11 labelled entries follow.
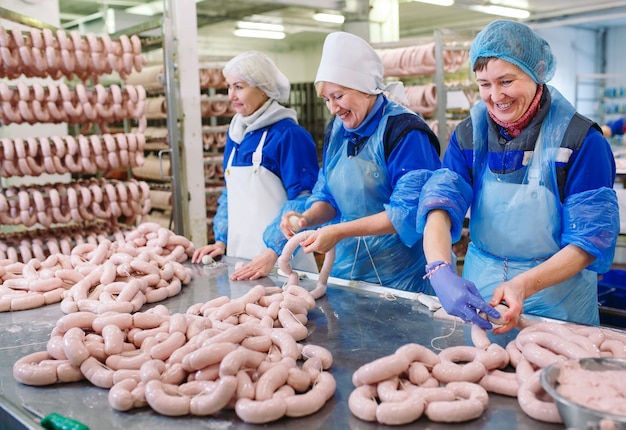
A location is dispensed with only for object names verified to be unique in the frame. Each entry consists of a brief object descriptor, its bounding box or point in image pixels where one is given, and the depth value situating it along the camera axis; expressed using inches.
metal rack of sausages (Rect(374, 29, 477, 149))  274.7
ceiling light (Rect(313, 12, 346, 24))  464.8
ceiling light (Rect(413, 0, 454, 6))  386.6
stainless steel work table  62.6
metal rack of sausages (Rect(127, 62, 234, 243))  269.4
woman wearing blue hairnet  81.4
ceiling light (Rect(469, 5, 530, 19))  448.7
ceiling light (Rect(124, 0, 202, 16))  430.3
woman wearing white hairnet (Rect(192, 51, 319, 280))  139.3
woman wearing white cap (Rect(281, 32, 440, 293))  103.4
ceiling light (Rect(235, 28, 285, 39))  539.0
